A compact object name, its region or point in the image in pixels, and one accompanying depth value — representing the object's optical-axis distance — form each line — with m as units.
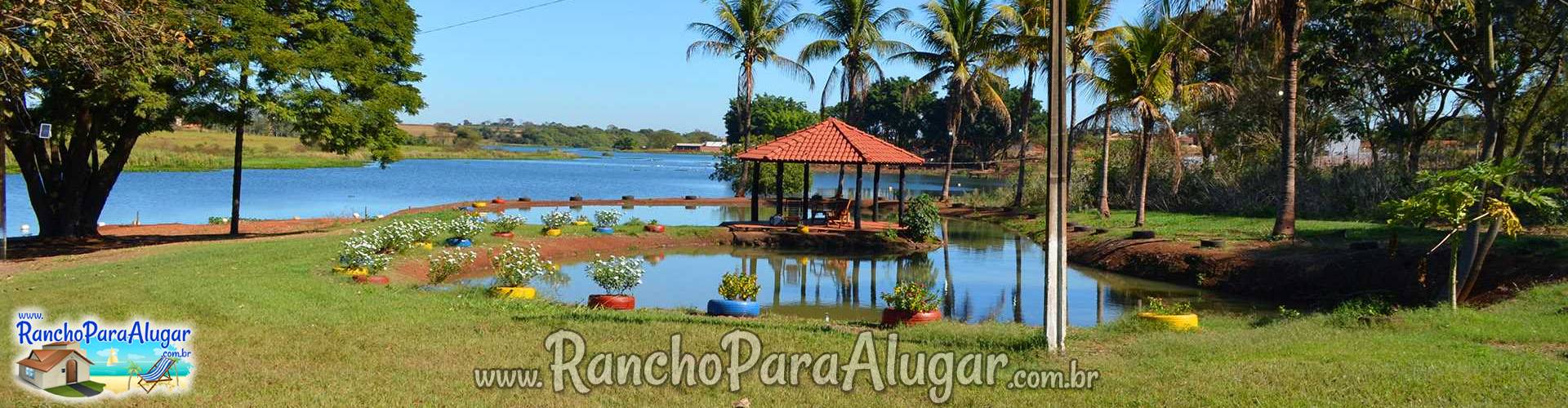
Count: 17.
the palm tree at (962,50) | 37.38
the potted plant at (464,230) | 20.64
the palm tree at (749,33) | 36.69
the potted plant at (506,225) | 22.91
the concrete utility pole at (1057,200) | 9.66
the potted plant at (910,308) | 12.12
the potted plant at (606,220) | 25.45
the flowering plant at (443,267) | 16.50
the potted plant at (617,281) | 13.39
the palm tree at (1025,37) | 31.73
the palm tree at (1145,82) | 26.42
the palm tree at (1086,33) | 30.69
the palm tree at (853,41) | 36.44
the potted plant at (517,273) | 14.18
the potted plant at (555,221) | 23.80
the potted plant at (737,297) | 12.83
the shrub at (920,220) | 26.28
